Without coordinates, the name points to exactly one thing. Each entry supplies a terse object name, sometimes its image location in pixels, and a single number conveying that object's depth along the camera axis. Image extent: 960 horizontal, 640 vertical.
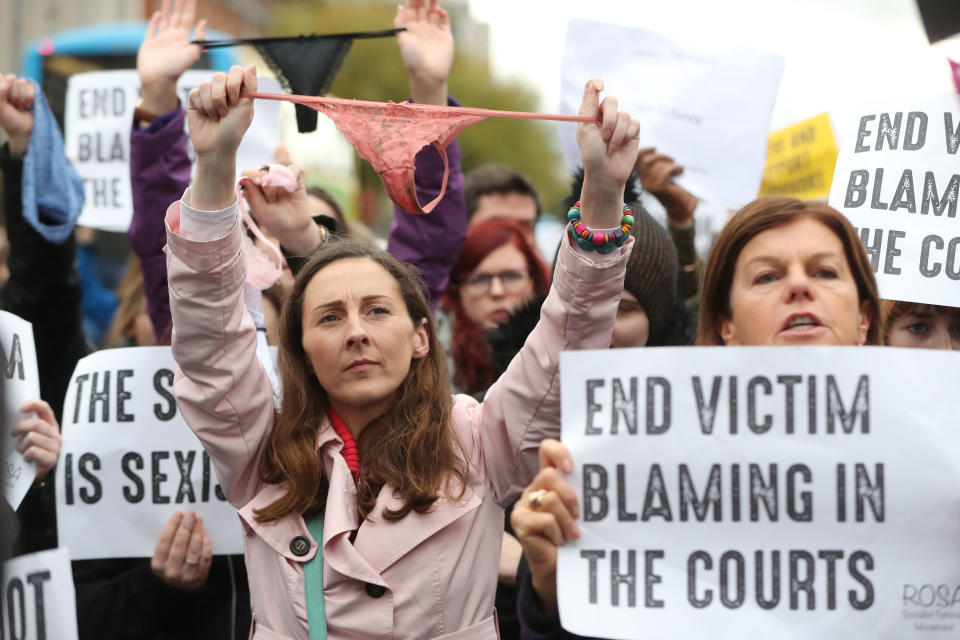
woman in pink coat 2.78
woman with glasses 4.83
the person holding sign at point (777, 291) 2.81
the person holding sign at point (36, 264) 3.96
